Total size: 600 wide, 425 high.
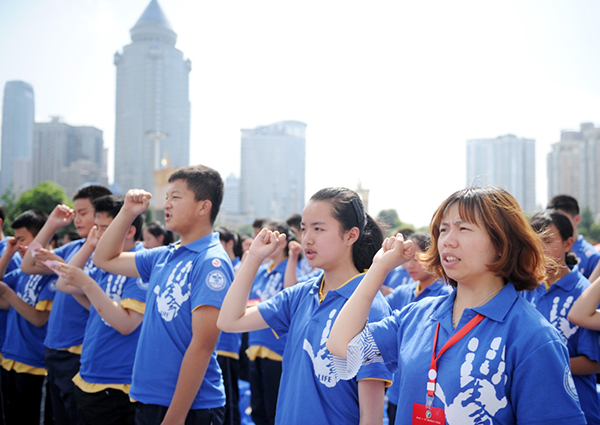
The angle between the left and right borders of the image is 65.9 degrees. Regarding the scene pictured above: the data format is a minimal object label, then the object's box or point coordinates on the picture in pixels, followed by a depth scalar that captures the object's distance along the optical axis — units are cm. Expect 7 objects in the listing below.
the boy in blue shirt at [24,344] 380
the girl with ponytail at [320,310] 174
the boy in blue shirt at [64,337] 326
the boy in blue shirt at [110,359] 273
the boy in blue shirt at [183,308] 223
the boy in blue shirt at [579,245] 451
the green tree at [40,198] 2636
